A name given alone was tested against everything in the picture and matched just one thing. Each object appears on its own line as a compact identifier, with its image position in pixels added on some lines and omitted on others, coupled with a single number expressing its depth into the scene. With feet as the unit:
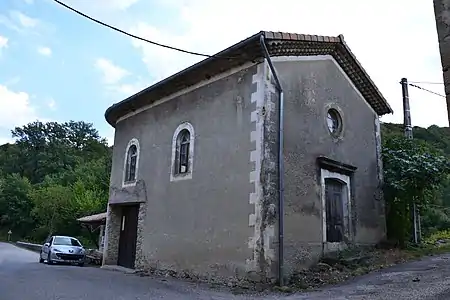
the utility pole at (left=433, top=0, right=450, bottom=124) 6.68
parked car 56.29
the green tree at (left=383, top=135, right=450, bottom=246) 41.60
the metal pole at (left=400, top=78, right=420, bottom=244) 47.34
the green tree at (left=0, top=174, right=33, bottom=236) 155.02
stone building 30.37
